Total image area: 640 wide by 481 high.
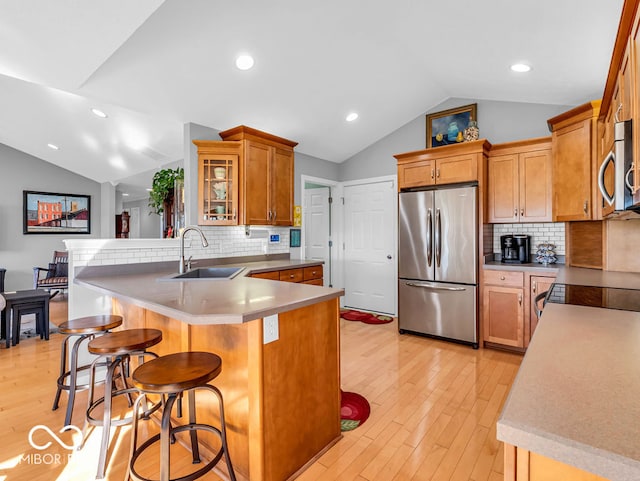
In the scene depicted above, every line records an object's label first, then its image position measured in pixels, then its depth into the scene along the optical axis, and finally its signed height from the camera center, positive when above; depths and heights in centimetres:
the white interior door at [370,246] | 491 -8
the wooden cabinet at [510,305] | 330 -65
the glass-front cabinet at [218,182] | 357 +62
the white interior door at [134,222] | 929 +49
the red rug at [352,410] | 219 -117
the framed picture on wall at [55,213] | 648 +55
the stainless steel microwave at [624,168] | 117 +26
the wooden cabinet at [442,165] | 363 +86
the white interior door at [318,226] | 552 +24
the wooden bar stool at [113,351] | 175 -59
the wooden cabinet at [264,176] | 362 +72
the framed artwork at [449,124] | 417 +147
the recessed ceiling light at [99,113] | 381 +144
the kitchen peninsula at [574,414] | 51 -31
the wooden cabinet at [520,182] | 343 +61
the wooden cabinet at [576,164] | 287 +68
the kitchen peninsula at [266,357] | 153 -59
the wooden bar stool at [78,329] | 205 -54
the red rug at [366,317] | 463 -109
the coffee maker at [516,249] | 367 -9
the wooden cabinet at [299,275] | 355 -38
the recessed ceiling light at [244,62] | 288 +154
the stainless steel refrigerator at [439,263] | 360 -26
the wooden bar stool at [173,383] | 134 -57
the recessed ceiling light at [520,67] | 297 +153
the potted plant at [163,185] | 381 +63
